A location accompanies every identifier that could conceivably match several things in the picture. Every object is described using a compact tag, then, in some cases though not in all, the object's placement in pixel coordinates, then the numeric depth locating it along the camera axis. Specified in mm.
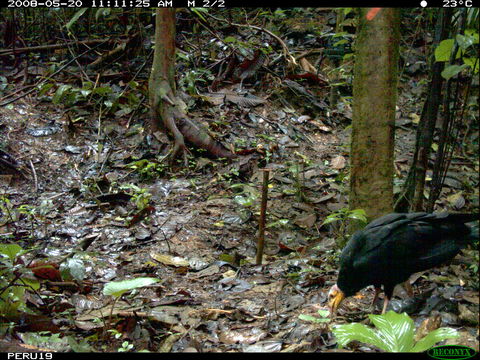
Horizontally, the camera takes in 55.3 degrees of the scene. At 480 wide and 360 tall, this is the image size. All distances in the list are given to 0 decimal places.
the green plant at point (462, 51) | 2203
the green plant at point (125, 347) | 2764
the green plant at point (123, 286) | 2678
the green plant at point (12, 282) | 2859
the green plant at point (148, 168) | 5875
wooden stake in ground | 4051
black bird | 2494
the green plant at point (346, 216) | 3137
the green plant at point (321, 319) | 2650
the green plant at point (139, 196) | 5174
